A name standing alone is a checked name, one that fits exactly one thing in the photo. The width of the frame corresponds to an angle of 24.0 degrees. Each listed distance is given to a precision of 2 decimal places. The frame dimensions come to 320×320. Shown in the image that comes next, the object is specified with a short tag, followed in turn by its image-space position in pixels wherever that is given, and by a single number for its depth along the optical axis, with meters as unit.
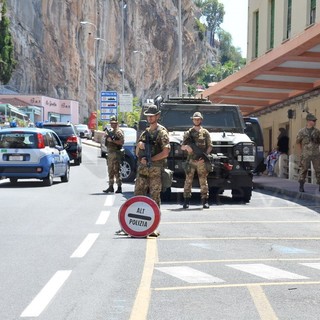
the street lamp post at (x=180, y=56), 39.88
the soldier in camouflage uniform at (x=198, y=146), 14.26
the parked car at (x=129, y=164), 22.45
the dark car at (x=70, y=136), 32.50
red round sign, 10.10
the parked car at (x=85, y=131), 66.45
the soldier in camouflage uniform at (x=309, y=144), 17.52
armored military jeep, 16.00
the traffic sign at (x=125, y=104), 63.62
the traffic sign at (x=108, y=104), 58.94
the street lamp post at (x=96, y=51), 93.49
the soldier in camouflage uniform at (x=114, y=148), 17.83
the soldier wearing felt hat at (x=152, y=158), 10.87
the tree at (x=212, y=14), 168.88
